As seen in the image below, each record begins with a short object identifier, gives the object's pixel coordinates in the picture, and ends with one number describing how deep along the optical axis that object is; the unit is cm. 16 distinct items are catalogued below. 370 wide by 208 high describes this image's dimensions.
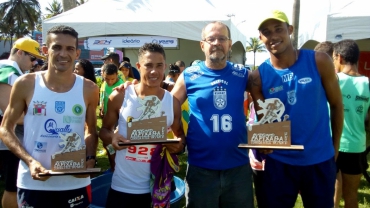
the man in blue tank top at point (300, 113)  246
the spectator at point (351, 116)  357
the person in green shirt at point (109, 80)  592
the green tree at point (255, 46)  8664
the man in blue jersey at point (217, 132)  261
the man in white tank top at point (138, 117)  251
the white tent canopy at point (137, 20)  941
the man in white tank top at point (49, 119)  229
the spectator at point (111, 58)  686
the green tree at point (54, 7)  5938
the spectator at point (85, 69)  480
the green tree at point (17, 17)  4234
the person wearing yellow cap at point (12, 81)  322
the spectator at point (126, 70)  698
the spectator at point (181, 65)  807
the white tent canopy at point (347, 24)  786
